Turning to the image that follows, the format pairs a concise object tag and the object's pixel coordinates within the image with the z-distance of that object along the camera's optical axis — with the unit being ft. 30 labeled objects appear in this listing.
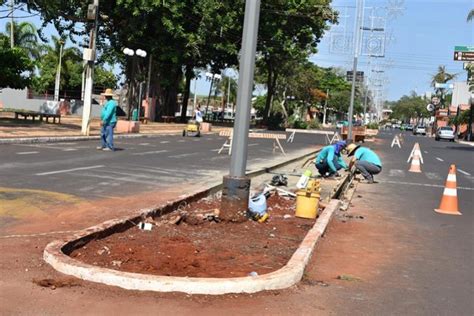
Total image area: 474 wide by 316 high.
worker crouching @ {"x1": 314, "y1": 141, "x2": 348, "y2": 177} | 48.34
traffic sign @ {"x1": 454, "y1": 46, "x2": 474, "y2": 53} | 221.46
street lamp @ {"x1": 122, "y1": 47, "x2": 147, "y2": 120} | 138.21
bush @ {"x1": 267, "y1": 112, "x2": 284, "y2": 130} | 201.47
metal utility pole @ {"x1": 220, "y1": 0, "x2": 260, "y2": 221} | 26.76
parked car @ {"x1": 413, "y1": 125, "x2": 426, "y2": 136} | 275.18
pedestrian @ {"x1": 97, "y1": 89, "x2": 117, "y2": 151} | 58.59
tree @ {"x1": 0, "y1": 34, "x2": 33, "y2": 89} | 89.66
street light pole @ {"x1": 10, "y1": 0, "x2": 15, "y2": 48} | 84.74
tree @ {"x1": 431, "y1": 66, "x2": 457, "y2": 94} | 370.73
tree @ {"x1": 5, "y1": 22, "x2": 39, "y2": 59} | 210.38
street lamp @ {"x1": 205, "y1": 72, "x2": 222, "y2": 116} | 161.99
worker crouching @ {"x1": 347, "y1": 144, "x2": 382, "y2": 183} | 49.83
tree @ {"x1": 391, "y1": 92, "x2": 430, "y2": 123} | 514.11
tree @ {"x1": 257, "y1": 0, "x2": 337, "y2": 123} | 152.45
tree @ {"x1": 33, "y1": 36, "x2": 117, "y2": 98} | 232.12
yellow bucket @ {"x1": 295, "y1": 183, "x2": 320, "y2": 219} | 30.01
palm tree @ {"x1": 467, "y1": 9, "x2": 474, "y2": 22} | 145.87
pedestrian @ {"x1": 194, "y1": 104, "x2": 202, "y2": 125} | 103.24
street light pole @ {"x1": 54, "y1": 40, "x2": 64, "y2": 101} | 169.56
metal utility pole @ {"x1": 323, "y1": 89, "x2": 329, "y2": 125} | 356.98
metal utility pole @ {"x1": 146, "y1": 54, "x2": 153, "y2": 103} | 136.30
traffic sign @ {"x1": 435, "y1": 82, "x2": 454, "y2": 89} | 340.59
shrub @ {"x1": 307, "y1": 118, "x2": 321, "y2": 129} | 246.39
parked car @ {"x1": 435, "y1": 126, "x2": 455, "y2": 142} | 203.71
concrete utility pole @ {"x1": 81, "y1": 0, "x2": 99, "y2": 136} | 78.38
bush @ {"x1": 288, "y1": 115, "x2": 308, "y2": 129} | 231.30
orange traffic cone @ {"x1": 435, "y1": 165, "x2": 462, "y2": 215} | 35.96
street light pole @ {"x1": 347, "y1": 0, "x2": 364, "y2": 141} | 95.55
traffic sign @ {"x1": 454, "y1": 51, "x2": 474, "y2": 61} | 215.92
